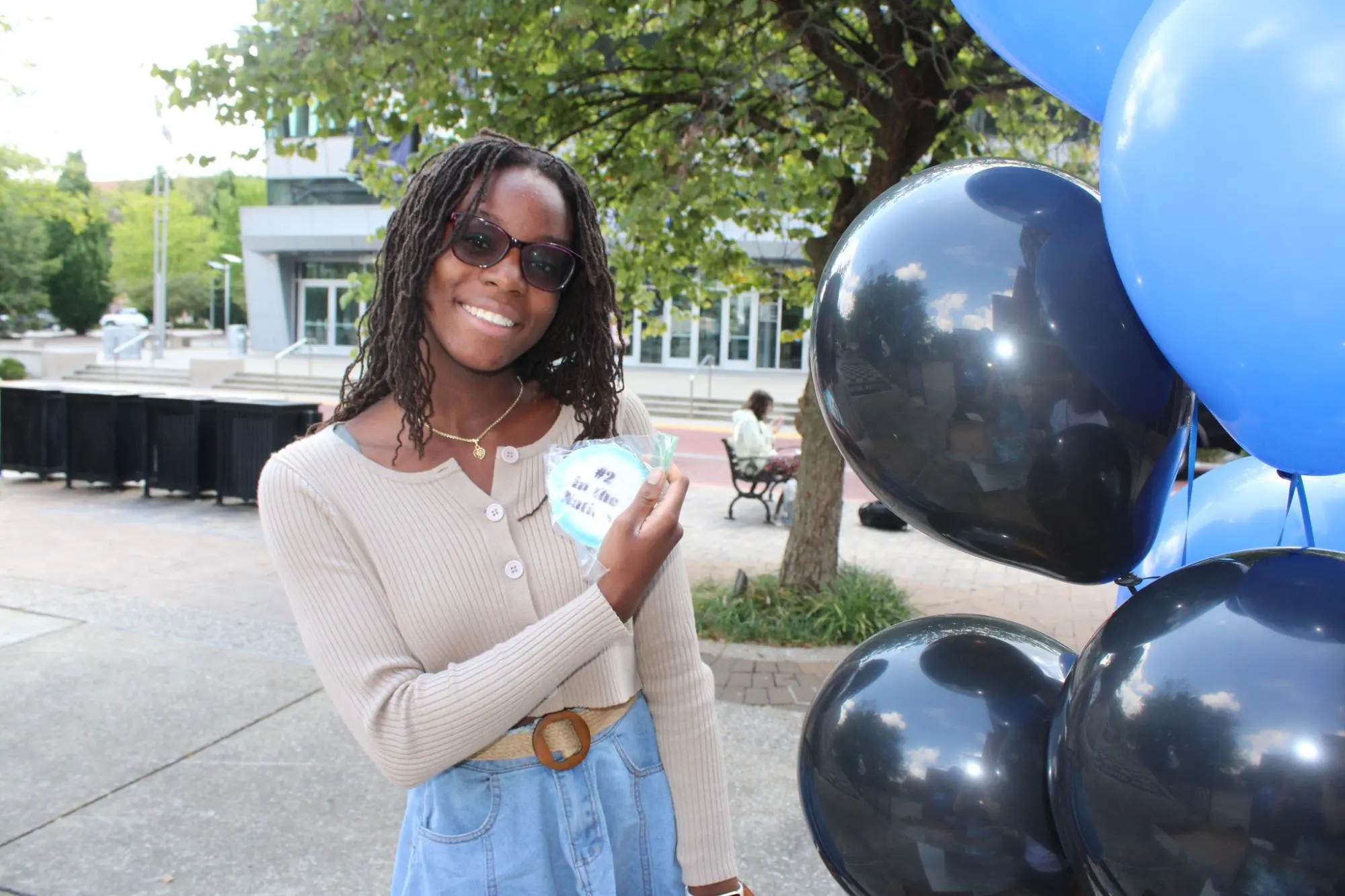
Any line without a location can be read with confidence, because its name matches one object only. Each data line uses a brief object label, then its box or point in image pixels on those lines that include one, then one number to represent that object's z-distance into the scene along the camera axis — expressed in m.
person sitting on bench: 9.69
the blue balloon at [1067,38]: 1.24
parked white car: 39.66
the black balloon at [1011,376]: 1.19
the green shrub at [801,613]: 5.63
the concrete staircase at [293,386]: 21.19
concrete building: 27.58
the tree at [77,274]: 46.19
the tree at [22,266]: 39.62
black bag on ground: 9.46
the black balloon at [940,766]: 1.29
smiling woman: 1.33
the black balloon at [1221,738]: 0.95
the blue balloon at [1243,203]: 0.91
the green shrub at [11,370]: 23.09
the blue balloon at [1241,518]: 1.45
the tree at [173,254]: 48.84
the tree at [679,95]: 4.80
